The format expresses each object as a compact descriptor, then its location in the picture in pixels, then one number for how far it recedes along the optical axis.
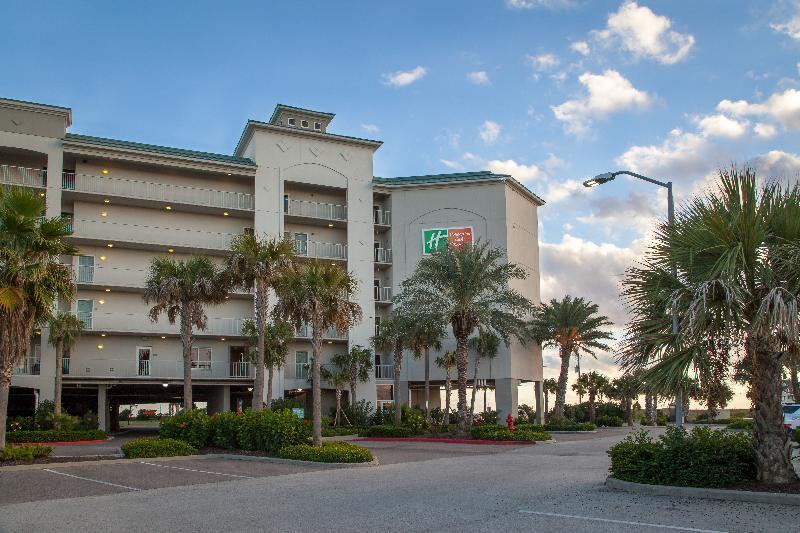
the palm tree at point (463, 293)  38.47
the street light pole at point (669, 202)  14.15
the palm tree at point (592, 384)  65.81
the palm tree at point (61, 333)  40.47
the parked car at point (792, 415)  32.22
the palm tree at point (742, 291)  13.28
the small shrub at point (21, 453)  22.95
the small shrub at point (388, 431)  40.34
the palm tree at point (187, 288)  34.92
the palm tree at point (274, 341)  43.12
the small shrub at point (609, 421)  62.75
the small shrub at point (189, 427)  27.92
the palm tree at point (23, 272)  22.44
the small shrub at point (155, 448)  25.53
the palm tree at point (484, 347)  48.62
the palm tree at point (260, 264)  32.53
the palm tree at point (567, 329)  53.69
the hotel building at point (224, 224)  46.31
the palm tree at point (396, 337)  41.03
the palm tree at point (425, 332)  39.88
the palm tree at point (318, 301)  26.56
